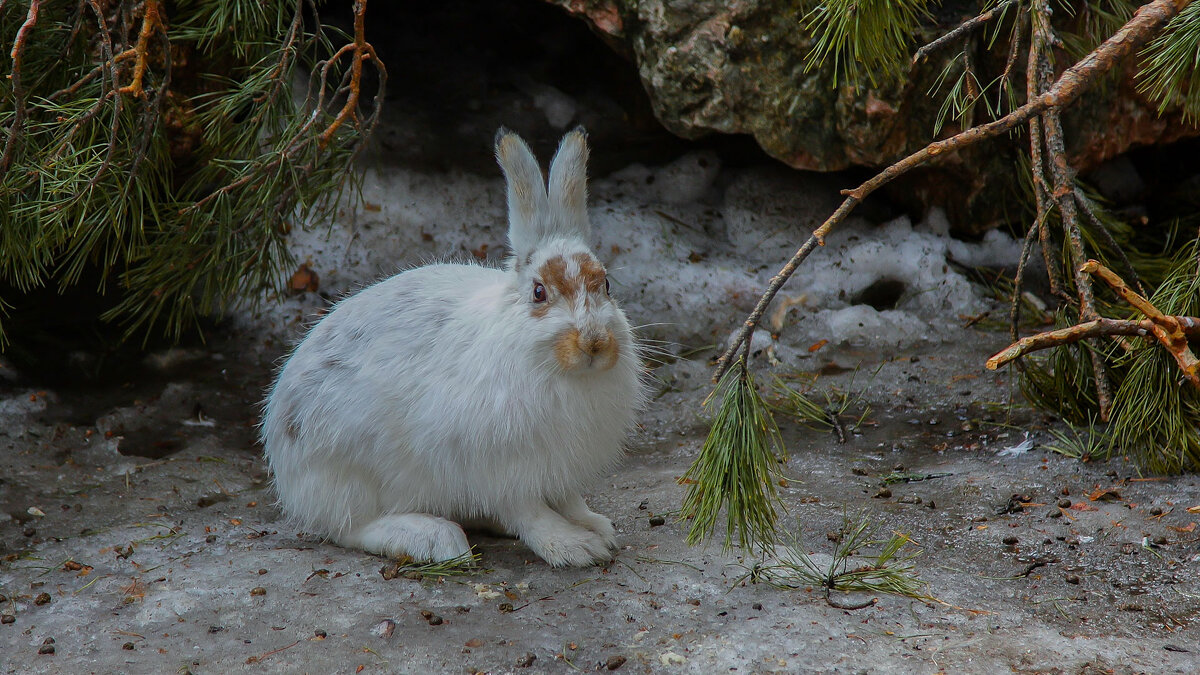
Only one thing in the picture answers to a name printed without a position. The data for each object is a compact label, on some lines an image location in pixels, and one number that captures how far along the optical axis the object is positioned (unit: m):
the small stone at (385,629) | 5.89
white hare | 6.55
